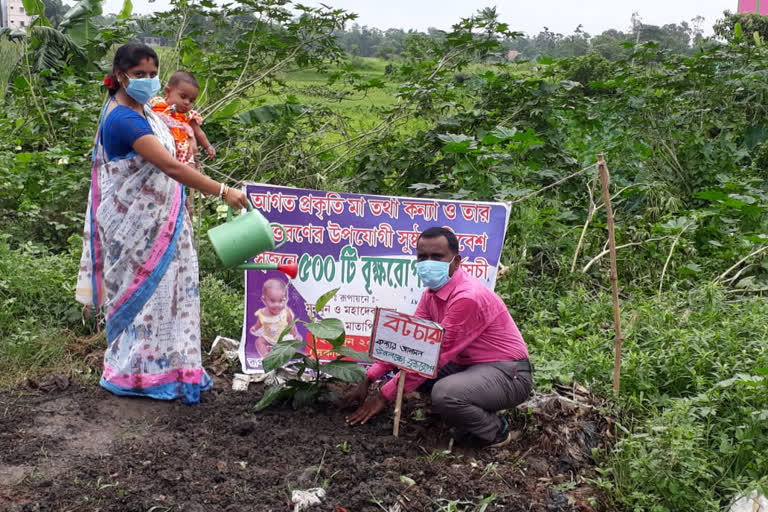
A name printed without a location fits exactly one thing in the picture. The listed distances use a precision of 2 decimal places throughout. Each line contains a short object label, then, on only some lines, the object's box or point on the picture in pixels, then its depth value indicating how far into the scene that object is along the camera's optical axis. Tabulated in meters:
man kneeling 3.23
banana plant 8.17
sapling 3.42
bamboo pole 3.53
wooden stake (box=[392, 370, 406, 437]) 3.24
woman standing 3.29
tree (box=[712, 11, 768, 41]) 16.03
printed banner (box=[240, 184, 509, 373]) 4.24
